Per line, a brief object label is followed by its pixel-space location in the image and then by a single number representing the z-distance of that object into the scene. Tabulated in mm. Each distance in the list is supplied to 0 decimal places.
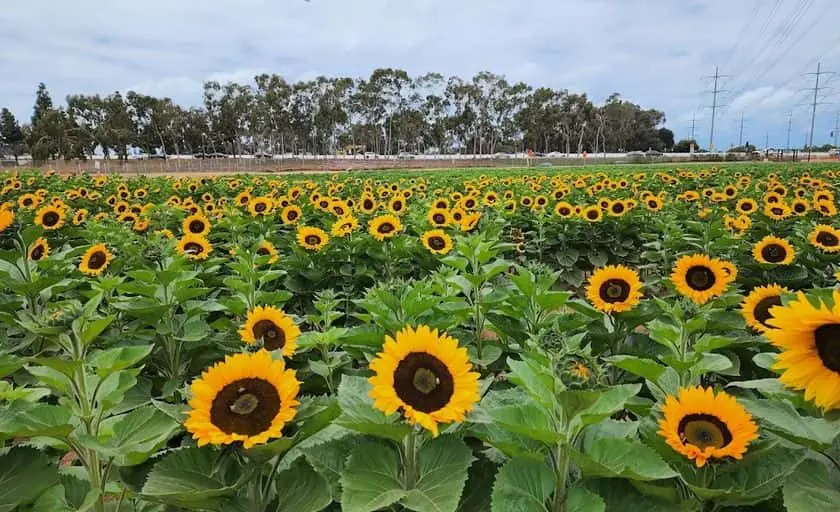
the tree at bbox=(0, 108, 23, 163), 91312
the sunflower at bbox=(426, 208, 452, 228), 6801
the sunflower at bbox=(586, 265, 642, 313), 3201
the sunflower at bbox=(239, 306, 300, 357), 2531
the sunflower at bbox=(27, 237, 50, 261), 4762
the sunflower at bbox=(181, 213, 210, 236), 6117
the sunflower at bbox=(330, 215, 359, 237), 5896
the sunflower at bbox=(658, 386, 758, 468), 1456
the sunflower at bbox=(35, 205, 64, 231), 6375
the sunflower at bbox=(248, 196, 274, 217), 7820
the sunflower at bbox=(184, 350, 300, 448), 1418
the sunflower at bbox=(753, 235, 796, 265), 4719
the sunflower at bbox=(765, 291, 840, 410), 1328
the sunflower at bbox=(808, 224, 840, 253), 4938
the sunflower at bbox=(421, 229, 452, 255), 5491
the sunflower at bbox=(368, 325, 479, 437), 1474
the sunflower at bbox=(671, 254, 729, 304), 3342
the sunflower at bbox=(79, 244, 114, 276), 4375
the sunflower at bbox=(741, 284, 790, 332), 2746
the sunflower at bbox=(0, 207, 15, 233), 4315
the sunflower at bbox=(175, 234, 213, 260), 4957
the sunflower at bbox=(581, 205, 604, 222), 7902
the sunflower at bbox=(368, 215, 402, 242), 5801
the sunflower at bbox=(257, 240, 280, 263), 4753
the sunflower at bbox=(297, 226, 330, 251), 5770
